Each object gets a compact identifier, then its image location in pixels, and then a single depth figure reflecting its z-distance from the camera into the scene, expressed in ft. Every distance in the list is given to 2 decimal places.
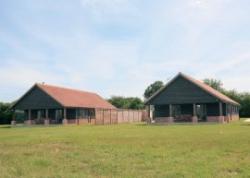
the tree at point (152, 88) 357.08
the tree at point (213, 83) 311.88
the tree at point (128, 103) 266.98
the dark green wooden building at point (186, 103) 136.26
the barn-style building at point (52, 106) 159.13
